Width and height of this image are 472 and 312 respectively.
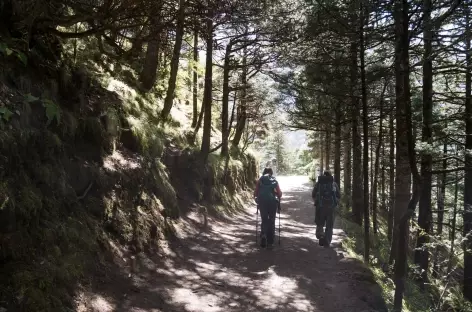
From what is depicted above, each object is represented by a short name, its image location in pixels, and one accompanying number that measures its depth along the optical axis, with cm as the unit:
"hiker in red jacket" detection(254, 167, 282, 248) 979
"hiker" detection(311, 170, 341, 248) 1016
